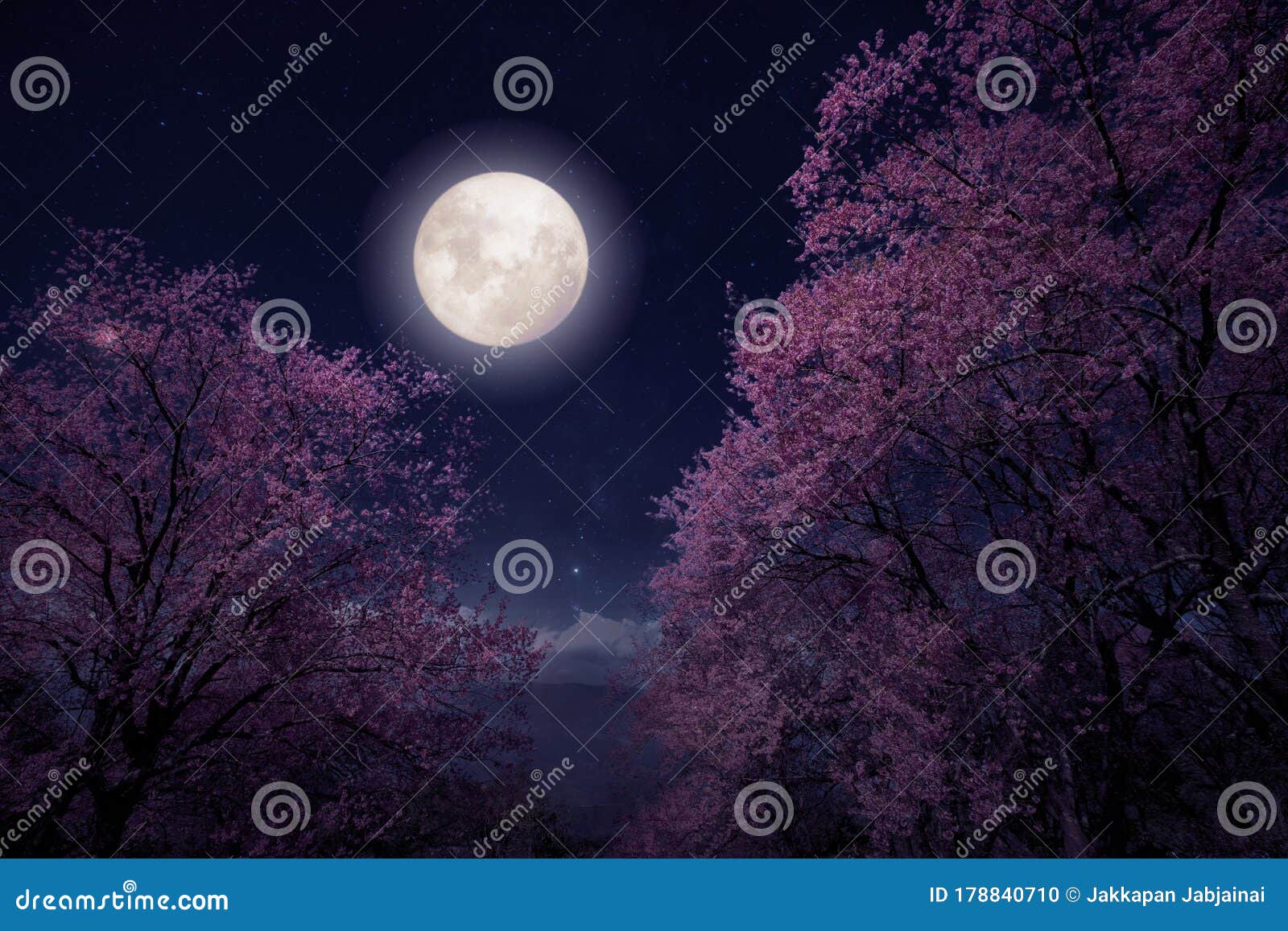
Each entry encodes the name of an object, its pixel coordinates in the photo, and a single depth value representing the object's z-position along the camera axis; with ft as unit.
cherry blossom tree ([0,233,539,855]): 31.83
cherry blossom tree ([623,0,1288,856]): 27.76
